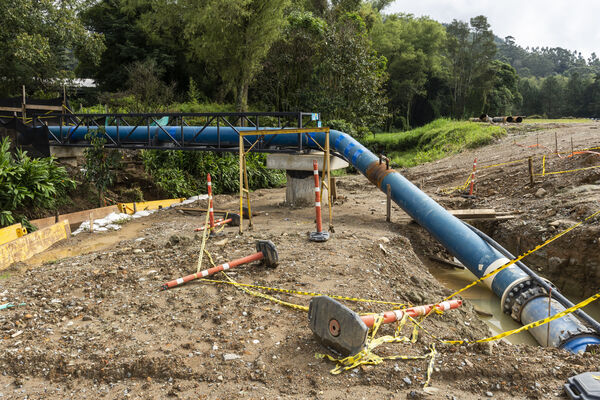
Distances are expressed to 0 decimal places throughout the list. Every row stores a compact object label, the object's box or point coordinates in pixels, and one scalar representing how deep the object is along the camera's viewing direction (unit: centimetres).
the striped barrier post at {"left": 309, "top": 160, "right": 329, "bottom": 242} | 726
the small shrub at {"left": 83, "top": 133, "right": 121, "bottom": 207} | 1293
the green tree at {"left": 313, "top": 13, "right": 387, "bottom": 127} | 2444
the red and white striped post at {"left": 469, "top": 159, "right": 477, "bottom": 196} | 1248
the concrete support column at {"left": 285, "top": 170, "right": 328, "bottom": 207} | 1142
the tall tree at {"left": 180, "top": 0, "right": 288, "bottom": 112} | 2164
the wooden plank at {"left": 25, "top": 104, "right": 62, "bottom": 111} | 1452
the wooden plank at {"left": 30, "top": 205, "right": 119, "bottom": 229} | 1052
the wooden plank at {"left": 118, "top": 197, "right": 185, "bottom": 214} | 1200
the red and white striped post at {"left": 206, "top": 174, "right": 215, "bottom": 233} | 808
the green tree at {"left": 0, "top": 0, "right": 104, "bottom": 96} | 1894
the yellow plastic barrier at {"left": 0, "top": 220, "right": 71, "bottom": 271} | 749
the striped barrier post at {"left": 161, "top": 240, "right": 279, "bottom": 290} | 582
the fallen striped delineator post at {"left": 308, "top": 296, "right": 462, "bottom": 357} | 368
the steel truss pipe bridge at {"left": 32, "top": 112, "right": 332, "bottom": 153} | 1110
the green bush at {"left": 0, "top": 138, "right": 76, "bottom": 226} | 1081
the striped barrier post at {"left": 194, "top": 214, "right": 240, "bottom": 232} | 895
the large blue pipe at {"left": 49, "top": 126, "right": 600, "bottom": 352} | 581
